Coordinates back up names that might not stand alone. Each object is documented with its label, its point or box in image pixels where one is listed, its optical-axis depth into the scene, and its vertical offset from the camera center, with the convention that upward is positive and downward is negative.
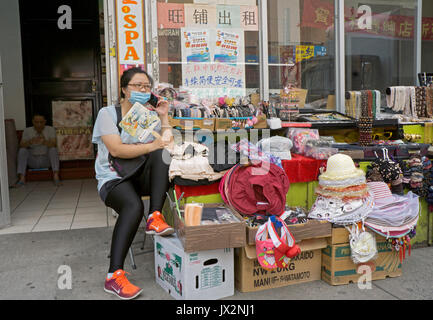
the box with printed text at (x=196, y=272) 2.73 -1.05
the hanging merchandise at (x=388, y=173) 3.52 -0.52
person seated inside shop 7.27 -0.50
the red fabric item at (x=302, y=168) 3.54 -0.47
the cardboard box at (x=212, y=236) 2.67 -0.78
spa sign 4.38 +0.90
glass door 4.58 -0.69
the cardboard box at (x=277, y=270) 2.95 -1.13
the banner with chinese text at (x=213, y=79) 4.59 +0.40
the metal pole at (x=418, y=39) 5.45 +0.92
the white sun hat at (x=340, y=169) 3.12 -0.43
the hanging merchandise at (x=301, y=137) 3.87 -0.23
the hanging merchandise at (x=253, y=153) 3.16 -0.30
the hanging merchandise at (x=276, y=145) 3.69 -0.28
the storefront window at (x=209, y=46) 4.54 +0.76
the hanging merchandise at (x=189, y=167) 3.24 -0.40
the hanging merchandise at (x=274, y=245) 2.73 -0.86
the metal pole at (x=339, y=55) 5.03 +0.68
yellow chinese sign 4.98 +0.71
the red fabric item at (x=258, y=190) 3.05 -0.56
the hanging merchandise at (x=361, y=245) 3.02 -0.96
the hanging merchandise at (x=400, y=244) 3.12 -1.00
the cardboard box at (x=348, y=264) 3.05 -1.13
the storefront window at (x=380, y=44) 5.20 +0.85
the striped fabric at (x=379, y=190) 3.27 -0.63
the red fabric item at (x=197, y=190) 3.29 -0.59
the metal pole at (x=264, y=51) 4.78 +0.71
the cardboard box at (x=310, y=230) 2.93 -0.83
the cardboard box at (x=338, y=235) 3.04 -0.89
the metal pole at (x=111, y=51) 4.52 +0.72
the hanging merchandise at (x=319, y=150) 3.63 -0.33
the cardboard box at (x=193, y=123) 3.85 -0.07
